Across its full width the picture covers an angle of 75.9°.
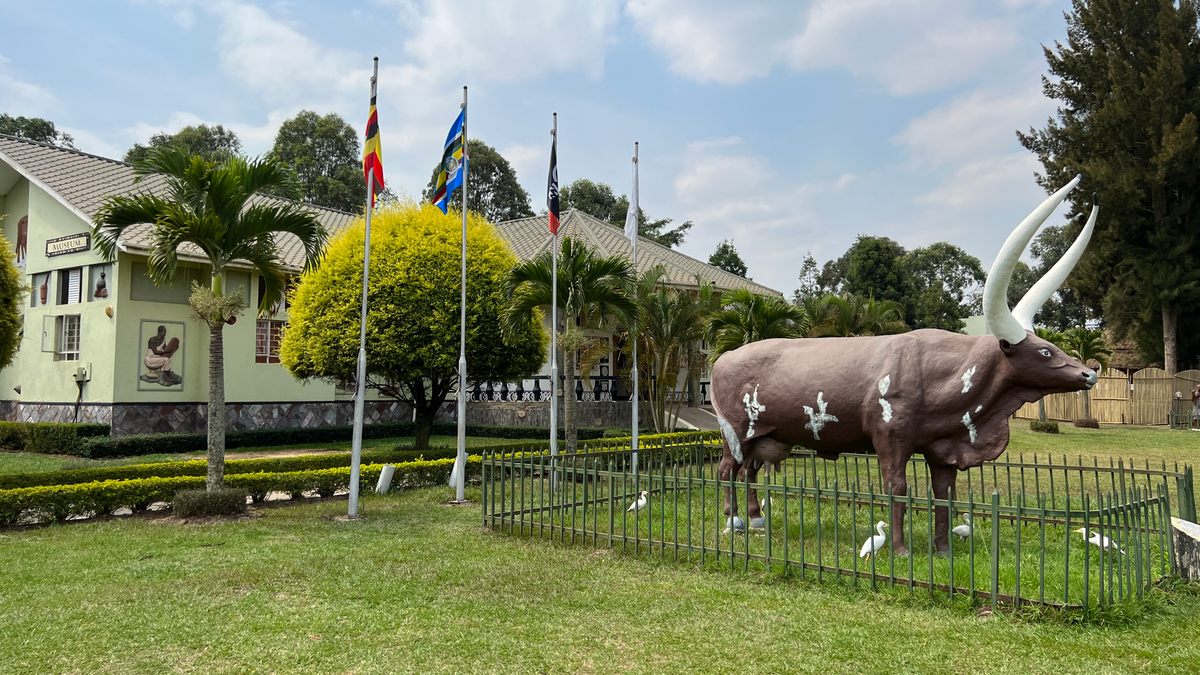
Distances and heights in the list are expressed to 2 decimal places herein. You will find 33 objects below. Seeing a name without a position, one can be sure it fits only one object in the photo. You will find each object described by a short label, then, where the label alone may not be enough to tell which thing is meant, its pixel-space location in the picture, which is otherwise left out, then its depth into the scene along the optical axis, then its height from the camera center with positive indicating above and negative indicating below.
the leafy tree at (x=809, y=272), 61.44 +8.72
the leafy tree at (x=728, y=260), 51.88 +8.14
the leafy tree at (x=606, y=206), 47.38 +10.90
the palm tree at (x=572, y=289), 14.82 +1.79
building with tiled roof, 21.16 +1.46
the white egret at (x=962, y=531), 9.34 -1.84
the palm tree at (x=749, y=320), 18.80 +1.49
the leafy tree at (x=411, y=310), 17.88 +1.70
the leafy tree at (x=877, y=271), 45.12 +6.48
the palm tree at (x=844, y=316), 23.02 +1.95
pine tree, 32.09 +10.15
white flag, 16.94 +3.58
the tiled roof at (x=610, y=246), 29.42 +5.50
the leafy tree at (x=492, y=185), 47.09 +12.27
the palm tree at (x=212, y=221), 10.97 +2.35
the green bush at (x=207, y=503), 11.00 -1.74
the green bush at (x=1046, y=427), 27.88 -1.72
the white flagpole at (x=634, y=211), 16.91 +3.76
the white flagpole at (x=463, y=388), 12.61 -0.11
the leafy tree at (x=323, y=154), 43.97 +13.65
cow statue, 7.93 -0.07
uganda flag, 11.67 +3.50
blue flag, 12.99 +3.64
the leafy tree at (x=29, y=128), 43.28 +14.53
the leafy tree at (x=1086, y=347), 32.06 +1.39
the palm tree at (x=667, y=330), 21.91 +1.47
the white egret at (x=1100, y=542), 6.07 -1.77
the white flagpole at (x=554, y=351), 13.55 +0.54
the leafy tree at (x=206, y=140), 45.41 +14.70
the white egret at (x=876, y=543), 7.60 -1.64
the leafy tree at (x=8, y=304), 17.39 +1.80
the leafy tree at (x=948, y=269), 57.12 +8.50
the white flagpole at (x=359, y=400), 11.30 -0.27
